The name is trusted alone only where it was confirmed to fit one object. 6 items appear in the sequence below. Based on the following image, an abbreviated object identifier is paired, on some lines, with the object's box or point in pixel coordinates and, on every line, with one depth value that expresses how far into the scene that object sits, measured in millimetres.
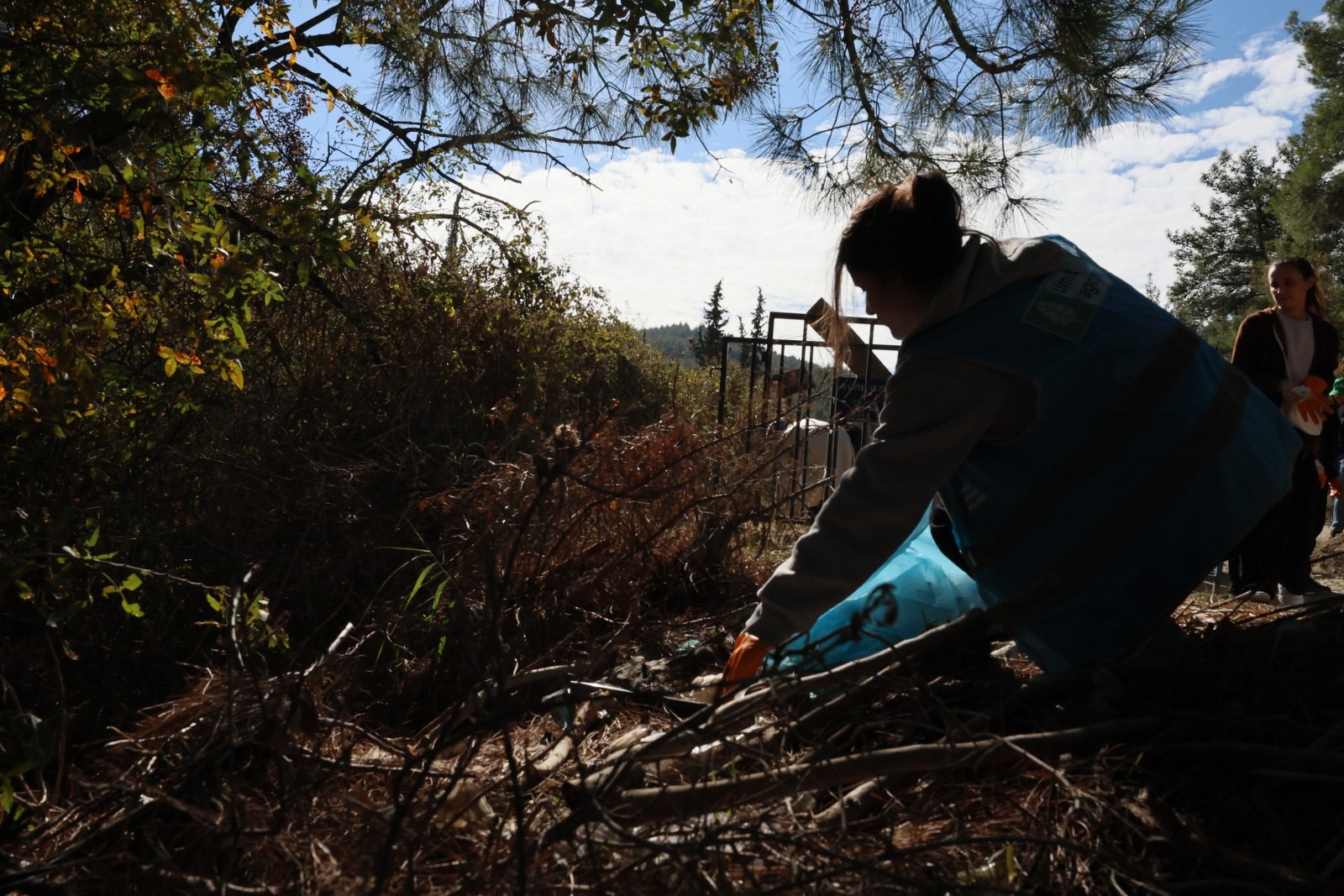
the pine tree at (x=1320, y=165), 19891
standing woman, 3812
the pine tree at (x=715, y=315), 51688
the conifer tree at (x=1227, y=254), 31516
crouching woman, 1794
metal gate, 4535
